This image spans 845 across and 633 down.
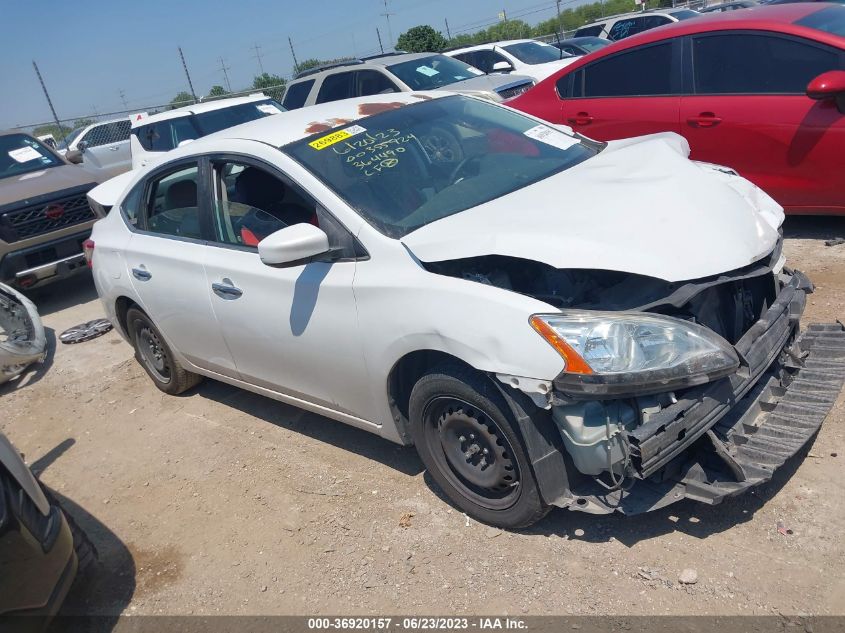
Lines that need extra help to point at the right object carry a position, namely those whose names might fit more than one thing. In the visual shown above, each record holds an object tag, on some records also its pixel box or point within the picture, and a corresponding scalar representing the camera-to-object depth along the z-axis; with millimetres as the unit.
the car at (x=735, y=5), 16181
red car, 5004
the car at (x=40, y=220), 7809
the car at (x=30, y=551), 2627
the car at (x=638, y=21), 16953
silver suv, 10234
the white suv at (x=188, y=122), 9625
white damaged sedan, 2625
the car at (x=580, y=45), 15547
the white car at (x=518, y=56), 12523
